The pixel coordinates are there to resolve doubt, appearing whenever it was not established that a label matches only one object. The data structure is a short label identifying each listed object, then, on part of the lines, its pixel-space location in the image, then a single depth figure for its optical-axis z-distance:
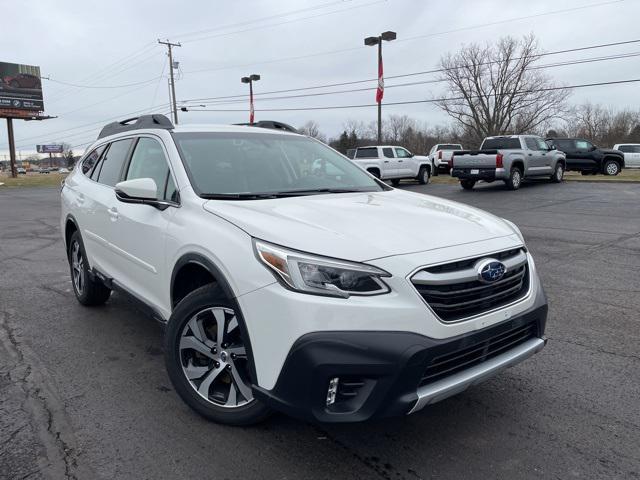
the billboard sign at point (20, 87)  46.50
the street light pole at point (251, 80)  36.58
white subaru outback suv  2.37
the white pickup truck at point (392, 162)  23.02
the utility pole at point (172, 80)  48.72
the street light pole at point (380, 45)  26.23
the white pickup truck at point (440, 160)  28.58
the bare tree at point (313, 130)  86.50
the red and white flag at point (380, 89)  26.14
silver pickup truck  18.38
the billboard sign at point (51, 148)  118.21
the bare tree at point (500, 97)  52.66
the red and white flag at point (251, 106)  35.27
